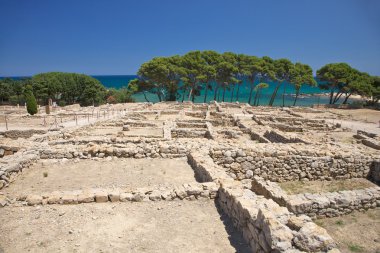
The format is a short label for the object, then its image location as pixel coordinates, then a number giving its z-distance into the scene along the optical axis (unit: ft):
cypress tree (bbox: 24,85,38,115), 93.23
